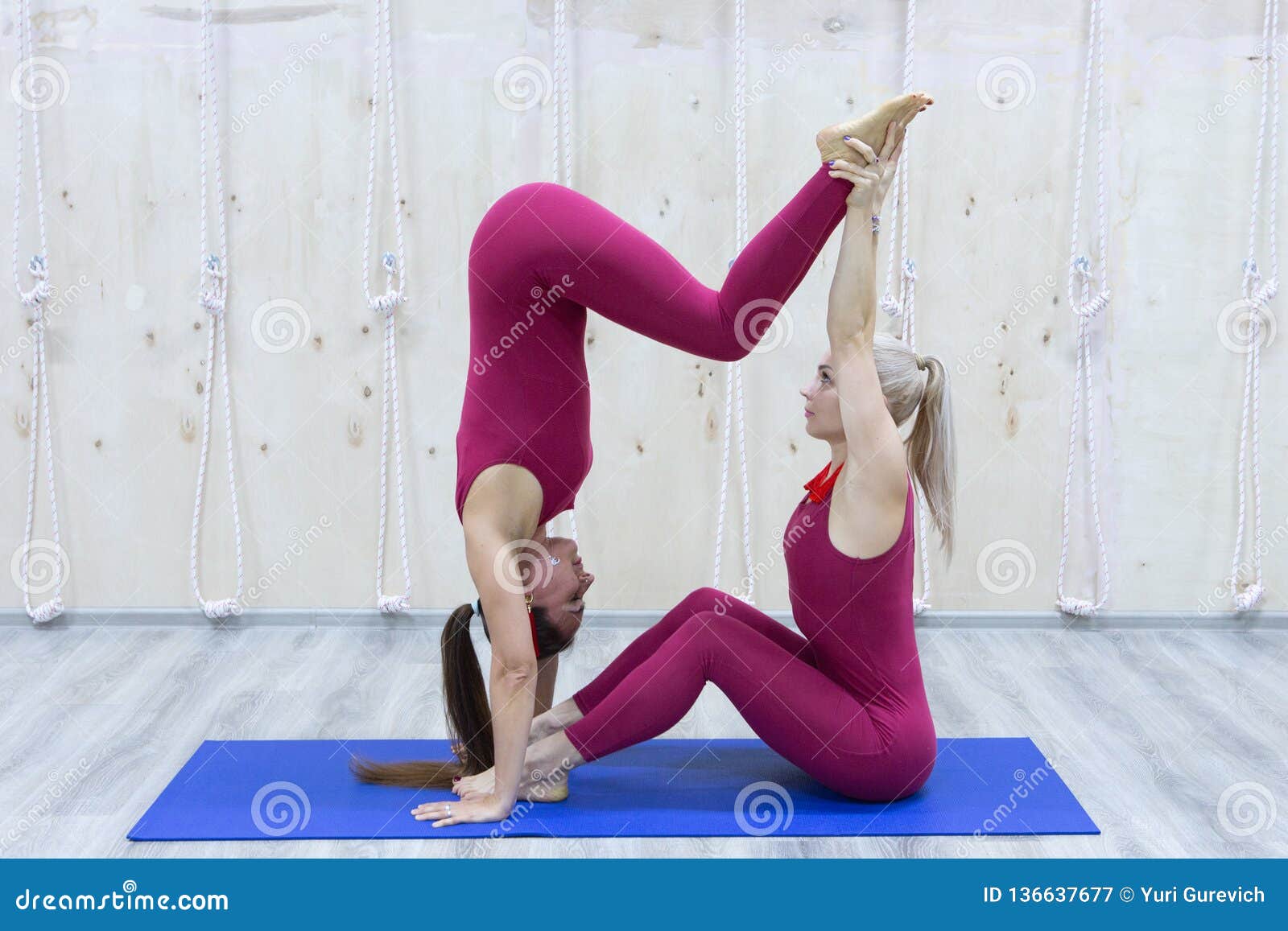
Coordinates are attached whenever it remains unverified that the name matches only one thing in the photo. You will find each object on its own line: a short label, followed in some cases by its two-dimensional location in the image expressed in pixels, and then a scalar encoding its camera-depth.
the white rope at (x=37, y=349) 3.52
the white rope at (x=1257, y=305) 3.52
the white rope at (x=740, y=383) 3.49
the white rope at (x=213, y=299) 3.50
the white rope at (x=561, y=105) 3.48
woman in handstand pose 2.20
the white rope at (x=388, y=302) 3.49
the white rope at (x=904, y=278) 3.55
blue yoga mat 2.42
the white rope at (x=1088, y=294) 3.53
